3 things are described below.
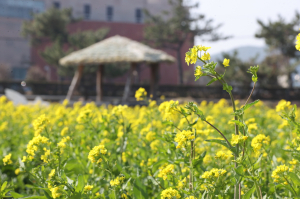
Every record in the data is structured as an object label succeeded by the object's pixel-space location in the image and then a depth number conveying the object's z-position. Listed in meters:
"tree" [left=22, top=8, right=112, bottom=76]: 21.09
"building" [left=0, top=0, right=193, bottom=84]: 30.20
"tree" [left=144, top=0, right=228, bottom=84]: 23.38
